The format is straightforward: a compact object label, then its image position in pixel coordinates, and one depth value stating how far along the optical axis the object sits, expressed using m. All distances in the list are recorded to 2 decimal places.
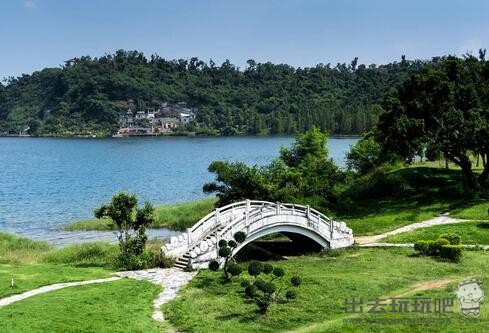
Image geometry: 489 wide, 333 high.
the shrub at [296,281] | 21.60
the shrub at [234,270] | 23.78
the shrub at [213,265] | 25.56
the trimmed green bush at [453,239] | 30.44
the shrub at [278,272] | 22.19
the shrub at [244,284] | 21.60
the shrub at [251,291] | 20.62
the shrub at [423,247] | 30.05
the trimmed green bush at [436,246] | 29.42
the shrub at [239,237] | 27.41
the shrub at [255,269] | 22.67
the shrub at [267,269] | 22.41
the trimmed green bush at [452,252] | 28.38
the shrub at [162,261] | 27.27
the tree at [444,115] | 46.22
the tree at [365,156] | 65.19
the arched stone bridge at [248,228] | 27.39
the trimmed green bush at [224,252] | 25.69
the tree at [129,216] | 28.17
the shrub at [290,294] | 20.67
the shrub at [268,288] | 20.06
